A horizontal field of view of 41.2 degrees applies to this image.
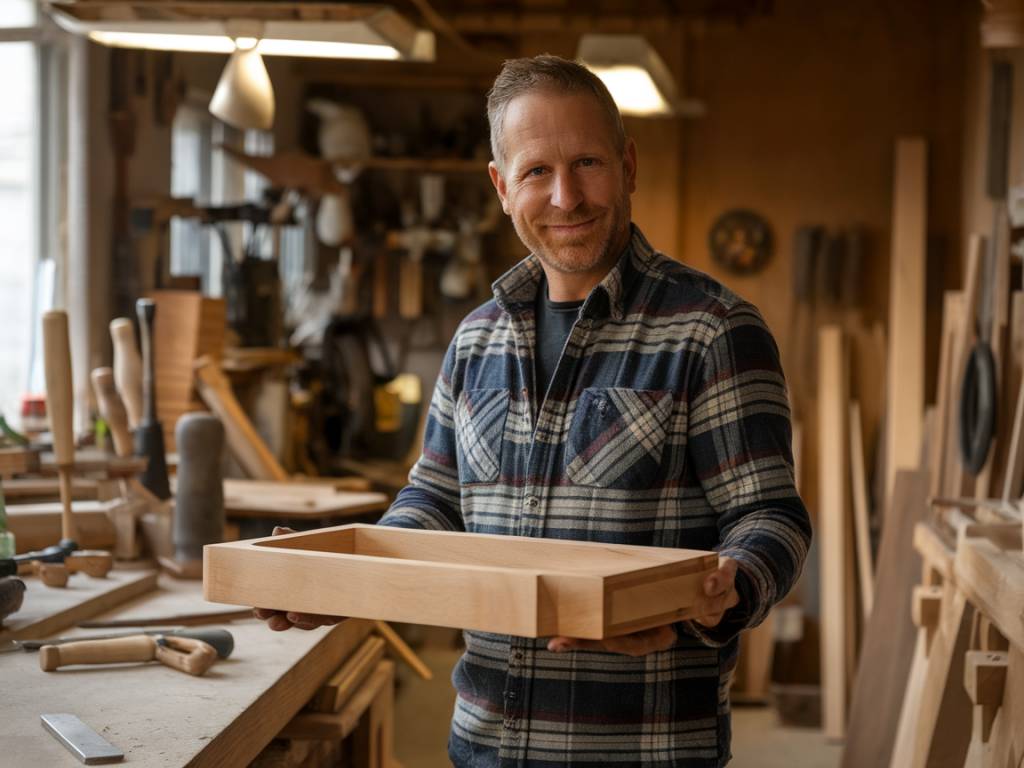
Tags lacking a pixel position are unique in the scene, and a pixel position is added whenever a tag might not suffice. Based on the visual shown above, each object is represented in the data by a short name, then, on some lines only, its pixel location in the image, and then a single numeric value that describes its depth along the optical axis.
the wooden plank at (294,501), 3.57
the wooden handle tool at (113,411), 3.28
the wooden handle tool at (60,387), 2.88
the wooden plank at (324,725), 2.55
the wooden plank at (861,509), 5.80
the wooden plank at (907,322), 5.59
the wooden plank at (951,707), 2.84
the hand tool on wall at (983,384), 3.68
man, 1.89
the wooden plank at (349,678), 2.61
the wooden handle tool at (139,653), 2.25
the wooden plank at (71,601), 2.47
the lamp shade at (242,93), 3.49
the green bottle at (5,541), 2.66
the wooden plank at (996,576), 2.10
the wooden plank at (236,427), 4.39
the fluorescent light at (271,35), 3.40
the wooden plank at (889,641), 4.37
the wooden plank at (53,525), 3.06
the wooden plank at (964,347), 4.00
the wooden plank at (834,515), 5.70
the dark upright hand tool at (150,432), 3.33
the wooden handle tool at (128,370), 3.28
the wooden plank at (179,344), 4.52
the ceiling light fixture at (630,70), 4.24
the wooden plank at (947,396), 4.24
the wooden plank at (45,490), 3.41
